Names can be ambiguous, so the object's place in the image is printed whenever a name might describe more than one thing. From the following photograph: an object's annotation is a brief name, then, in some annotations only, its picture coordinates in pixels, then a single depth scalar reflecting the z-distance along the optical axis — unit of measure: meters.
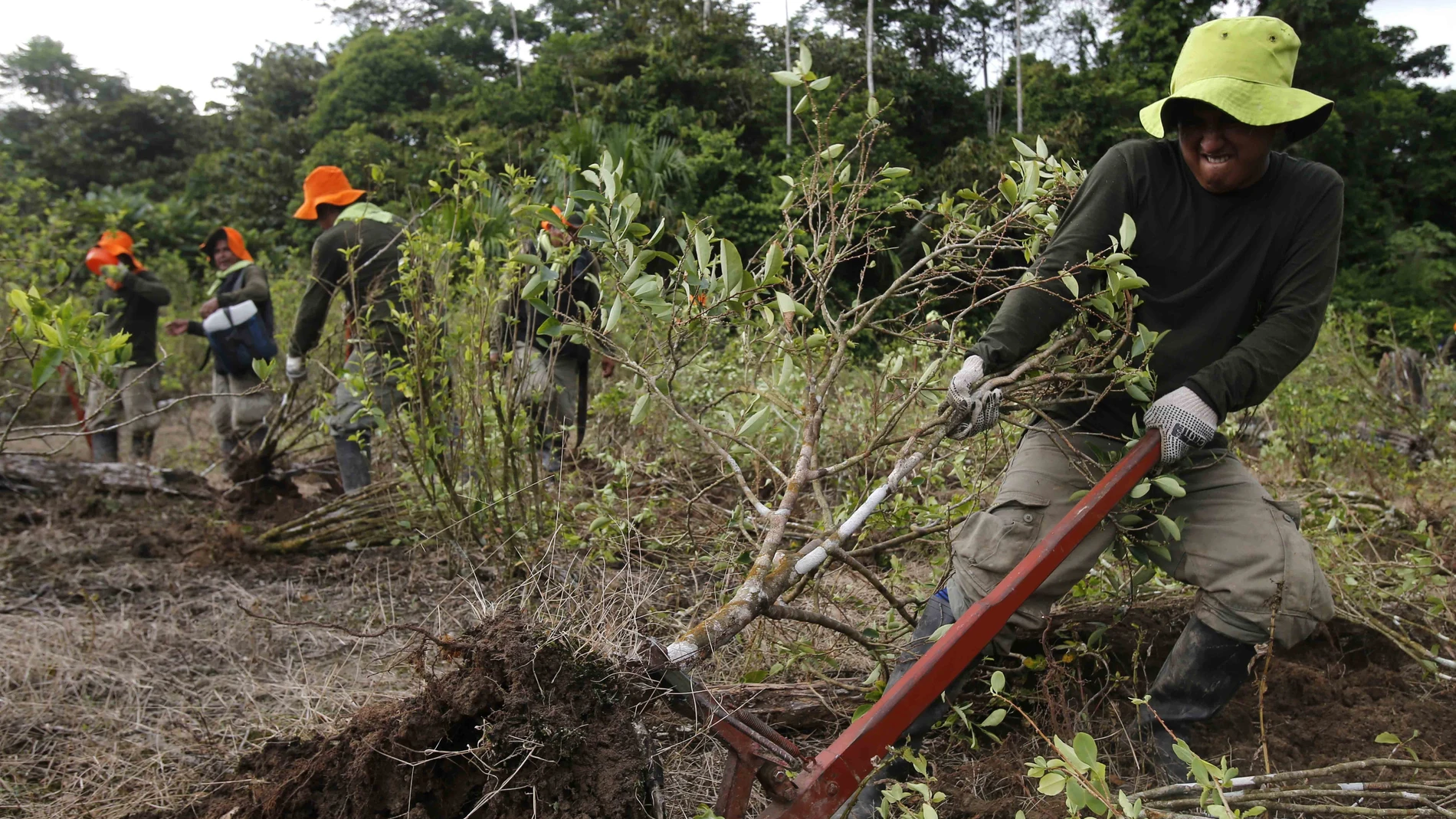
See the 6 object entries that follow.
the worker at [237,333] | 5.68
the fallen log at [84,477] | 5.38
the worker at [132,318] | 6.57
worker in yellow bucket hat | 2.11
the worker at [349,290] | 4.59
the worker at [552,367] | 3.59
